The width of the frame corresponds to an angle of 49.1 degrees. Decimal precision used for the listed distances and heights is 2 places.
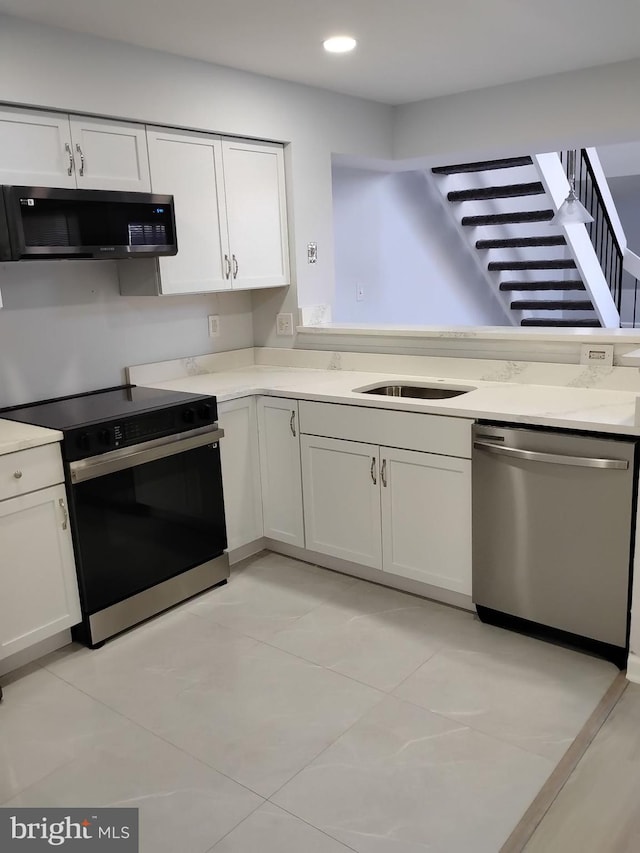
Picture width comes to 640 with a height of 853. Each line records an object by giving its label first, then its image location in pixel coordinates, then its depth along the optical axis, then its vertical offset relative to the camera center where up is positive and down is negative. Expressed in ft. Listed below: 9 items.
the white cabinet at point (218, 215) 10.62 +1.23
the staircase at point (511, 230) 18.17 +1.46
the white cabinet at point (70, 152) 8.68 +1.90
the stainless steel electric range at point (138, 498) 8.77 -2.69
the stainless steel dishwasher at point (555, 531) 7.82 -2.96
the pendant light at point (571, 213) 15.35 +1.37
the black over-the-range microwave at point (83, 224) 8.37 +0.93
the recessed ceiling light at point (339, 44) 9.78 +3.39
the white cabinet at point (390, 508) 9.30 -3.13
